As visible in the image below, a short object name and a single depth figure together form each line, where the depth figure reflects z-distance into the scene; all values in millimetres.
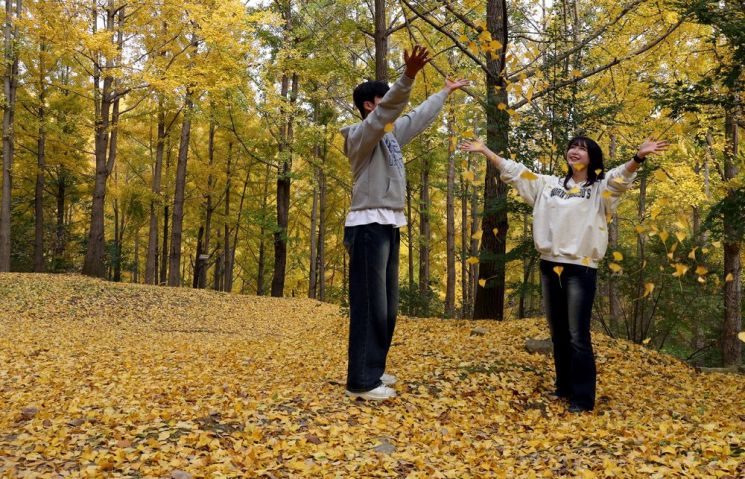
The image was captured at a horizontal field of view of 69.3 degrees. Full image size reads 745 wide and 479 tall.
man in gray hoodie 3373
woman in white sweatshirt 3451
